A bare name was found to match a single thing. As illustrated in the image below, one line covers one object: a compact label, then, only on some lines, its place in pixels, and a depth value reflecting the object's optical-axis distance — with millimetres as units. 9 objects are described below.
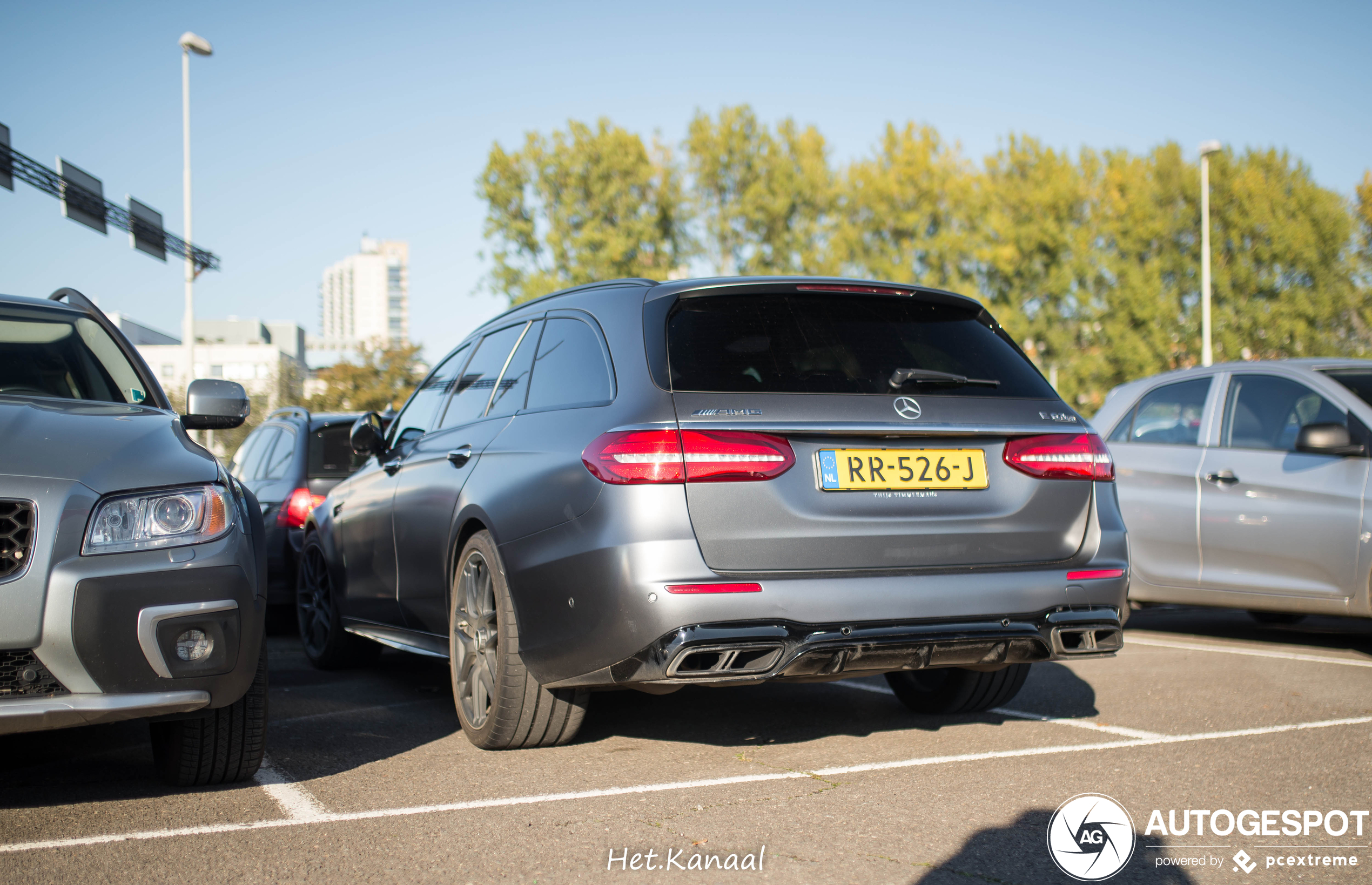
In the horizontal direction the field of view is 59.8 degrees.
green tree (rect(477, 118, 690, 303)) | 46312
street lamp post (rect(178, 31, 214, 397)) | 26531
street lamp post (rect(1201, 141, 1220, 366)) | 32312
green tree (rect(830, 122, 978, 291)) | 45938
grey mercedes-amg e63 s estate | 3637
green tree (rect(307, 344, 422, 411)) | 47844
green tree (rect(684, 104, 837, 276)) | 48844
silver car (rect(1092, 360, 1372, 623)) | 6594
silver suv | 3328
